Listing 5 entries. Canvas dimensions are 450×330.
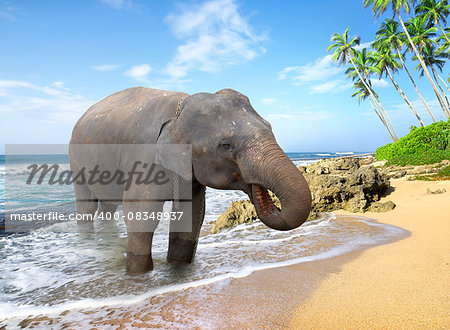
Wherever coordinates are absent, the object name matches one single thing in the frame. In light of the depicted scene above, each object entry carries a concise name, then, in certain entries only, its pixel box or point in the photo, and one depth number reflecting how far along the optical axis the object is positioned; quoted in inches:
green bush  639.1
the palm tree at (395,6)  1191.8
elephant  104.0
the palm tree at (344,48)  1541.6
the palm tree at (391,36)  1456.4
